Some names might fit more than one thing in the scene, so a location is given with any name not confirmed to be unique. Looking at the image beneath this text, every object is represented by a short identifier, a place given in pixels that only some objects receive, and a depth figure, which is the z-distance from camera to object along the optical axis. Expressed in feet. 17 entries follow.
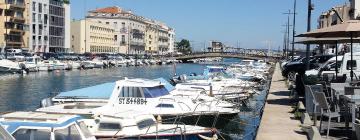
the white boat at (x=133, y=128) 56.95
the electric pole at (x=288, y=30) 317.11
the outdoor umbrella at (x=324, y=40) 79.98
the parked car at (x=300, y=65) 143.76
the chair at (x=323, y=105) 49.70
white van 96.89
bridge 548.72
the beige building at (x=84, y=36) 580.71
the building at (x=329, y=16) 343.30
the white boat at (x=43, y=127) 41.24
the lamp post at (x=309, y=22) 111.04
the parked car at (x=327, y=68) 110.07
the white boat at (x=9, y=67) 293.14
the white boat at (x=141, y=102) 75.20
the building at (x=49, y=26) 464.16
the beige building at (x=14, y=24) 418.72
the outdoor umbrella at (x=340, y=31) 58.65
